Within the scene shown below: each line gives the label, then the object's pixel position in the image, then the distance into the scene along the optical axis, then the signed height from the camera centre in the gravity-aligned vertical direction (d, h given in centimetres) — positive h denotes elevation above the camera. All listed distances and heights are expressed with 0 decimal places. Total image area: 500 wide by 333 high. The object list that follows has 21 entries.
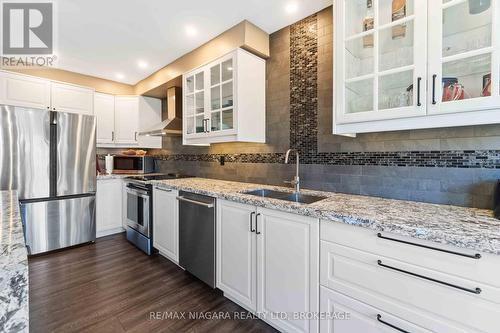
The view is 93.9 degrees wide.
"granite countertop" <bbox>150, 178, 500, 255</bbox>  92 -27
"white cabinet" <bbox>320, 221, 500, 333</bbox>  91 -54
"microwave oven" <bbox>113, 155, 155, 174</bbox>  383 -1
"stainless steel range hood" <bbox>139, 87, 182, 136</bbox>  322 +61
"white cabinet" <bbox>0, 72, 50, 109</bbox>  287 +93
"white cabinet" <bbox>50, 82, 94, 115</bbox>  323 +93
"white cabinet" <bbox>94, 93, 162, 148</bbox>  379 +73
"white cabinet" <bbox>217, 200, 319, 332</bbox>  140 -68
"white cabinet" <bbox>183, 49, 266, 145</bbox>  226 +67
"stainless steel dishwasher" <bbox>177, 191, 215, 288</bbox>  201 -66
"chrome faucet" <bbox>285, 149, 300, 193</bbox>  198 -15
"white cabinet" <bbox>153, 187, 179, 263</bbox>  244 -66
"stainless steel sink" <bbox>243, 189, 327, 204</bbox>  188 -28
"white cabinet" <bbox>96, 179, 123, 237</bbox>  342 -65
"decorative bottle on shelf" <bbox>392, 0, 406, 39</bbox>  137 +88
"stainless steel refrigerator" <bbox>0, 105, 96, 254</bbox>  262 -10
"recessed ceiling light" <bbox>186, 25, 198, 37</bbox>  231 +134
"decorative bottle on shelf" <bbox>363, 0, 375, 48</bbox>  150 +91
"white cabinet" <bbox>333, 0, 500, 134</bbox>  117 +56
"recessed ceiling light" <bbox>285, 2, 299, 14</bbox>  197 +134
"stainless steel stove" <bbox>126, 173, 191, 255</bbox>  282 -62
